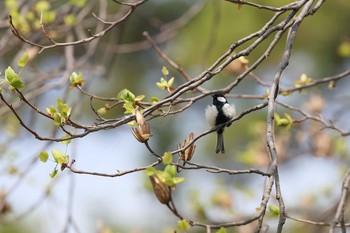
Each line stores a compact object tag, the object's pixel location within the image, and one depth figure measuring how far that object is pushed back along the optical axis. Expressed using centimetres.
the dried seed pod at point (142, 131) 950
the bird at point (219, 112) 996
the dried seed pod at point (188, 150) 955
